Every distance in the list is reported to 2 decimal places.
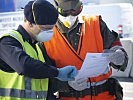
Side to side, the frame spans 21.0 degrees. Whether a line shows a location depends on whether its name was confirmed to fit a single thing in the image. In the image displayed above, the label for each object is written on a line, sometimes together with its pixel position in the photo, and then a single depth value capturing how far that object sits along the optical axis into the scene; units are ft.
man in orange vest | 9.25
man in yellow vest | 7.04
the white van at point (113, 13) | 30.45
